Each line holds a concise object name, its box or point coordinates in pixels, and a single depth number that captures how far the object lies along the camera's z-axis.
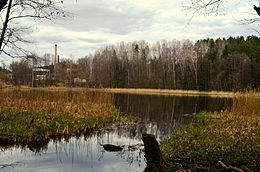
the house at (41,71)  58.84
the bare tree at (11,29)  8.01
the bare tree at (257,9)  6.73
